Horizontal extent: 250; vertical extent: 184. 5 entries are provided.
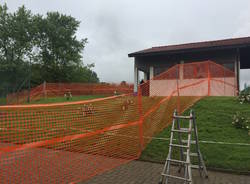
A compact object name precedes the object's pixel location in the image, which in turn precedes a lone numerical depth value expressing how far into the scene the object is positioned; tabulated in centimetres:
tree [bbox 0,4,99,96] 3419
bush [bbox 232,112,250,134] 636
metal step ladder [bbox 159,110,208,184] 379
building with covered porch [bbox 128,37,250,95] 1338
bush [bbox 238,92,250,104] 819
